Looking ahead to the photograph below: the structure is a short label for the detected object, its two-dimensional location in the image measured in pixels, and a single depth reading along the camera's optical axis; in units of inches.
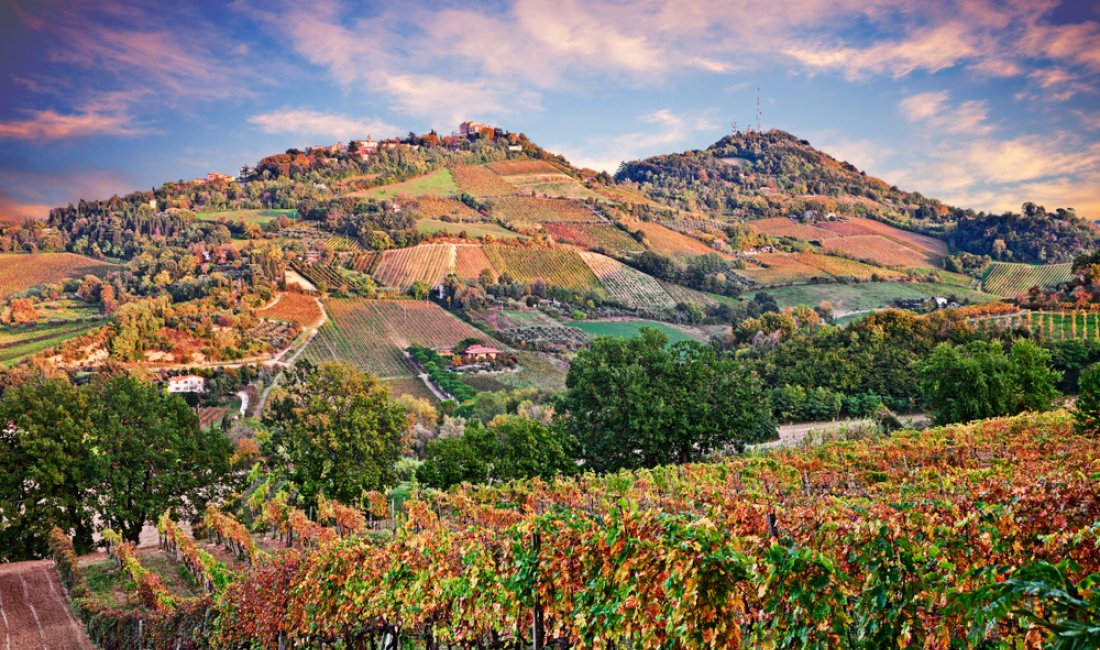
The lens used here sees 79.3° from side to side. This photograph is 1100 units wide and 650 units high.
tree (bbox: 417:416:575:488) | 1277.1
